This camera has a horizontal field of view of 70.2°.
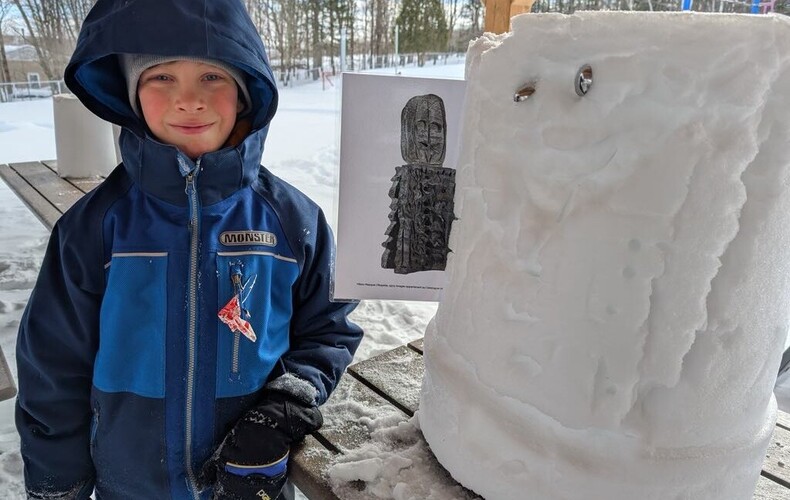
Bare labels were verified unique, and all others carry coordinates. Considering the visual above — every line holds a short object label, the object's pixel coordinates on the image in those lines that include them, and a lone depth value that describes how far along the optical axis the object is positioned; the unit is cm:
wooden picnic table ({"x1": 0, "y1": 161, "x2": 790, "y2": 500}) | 102
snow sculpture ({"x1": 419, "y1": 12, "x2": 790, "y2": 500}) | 63
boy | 112
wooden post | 158
